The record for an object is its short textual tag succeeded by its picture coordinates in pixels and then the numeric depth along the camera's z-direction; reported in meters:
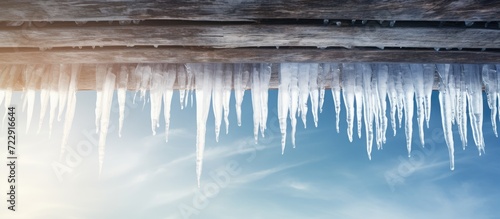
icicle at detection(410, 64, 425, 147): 3.63
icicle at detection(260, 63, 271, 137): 3.62
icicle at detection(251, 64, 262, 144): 3.64
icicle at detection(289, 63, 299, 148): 3.59
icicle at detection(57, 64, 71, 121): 3.54
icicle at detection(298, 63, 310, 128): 3.60
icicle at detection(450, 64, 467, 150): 3.61
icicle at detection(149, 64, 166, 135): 3.58
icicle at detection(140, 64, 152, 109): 3.56
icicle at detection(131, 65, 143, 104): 3.57
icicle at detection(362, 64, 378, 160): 3.63
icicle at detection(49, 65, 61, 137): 3.56
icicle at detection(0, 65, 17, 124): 3.50
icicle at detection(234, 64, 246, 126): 3.57
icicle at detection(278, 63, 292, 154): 3.59
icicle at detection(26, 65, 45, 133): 3.53
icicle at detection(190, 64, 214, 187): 3.58
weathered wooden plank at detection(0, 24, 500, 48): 2.72
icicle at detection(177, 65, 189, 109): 3.61
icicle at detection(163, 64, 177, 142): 3.61
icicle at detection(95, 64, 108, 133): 3.57
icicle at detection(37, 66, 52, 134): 3.58
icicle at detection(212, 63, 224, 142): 3.59
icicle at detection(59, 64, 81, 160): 3.55
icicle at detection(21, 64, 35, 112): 3.50
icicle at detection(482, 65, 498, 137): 3.59
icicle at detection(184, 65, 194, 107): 3.62
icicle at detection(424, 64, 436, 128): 3.62
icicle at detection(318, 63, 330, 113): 3.58
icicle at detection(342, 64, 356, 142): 3.62
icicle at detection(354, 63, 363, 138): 3.63
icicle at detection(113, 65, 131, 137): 3.58
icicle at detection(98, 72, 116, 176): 3.61
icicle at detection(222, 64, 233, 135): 3.58
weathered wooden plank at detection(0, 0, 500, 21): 2.37
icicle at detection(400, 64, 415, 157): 3.64
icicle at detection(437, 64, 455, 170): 3.59
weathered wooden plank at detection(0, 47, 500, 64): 3.08
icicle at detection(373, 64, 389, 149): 3.61
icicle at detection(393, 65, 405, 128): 3.64
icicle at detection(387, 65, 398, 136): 3.64
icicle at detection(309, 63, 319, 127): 3.60
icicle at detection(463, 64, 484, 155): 3.60
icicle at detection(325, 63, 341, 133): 3.59
